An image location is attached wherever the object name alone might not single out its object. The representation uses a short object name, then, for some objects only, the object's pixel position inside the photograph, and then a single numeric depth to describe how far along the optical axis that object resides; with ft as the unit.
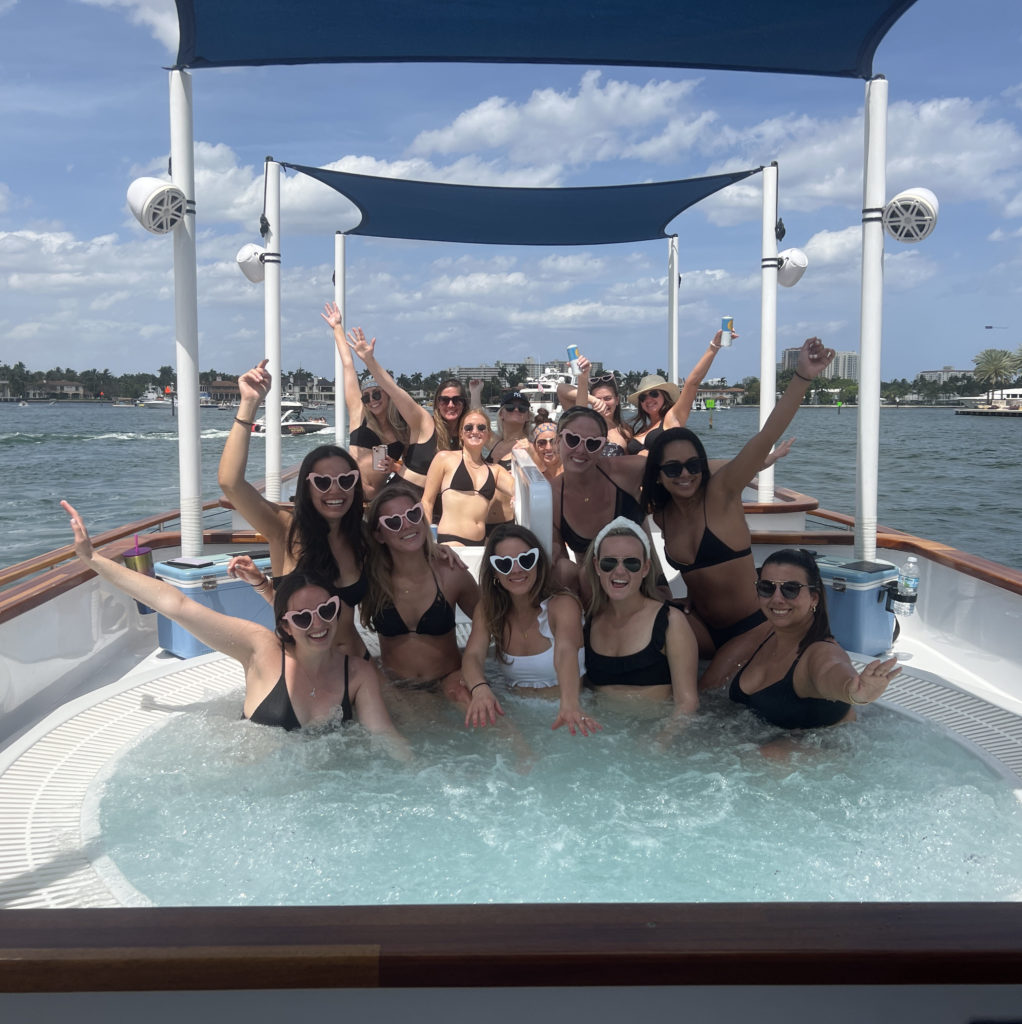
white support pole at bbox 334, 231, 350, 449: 24.97
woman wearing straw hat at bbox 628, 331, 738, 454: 17.22
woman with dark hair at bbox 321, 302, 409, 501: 16.07
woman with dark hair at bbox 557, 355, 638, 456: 16.47
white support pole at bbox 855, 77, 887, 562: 11.70
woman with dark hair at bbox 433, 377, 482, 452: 15.42
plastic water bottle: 11.27
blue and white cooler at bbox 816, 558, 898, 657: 11.31
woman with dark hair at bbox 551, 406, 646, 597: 11.44
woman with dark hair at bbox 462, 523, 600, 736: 9.33
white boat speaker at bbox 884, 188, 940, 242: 11.59
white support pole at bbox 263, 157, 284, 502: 17.42
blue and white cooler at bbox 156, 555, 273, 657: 11.28
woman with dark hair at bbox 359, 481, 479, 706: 9.71
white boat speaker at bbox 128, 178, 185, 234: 10.80
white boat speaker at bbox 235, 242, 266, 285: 17.33
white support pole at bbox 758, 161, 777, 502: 16.06
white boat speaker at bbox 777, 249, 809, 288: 16.28
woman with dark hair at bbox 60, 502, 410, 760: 8.80
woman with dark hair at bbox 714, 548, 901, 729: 8.29
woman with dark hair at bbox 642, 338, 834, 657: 10.05
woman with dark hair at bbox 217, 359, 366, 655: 9.39
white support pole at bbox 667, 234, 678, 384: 25.21
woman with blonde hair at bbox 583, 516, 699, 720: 9.36
